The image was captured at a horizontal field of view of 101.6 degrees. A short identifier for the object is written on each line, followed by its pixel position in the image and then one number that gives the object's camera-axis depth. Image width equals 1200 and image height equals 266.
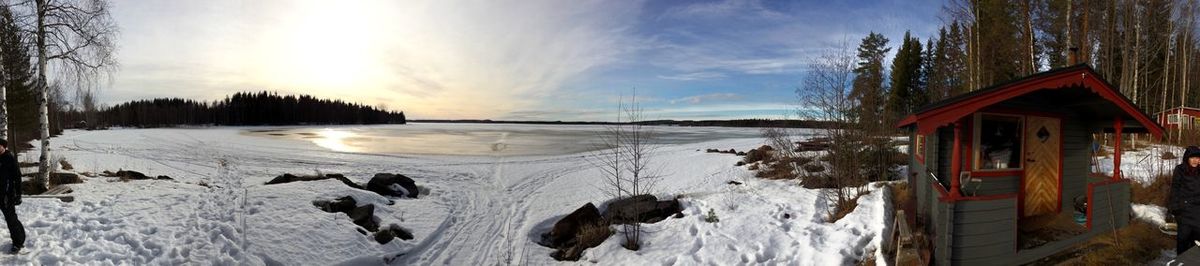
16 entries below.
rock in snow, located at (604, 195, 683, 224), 11.49
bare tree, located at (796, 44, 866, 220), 10.84
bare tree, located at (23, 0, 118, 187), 11.62
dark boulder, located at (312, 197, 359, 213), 11.19
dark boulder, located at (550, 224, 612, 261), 9.54
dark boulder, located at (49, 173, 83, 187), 12.34
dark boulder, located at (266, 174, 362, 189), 14.50
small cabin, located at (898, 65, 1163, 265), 6.16
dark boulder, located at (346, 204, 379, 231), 10.73
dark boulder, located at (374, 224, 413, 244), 10.02
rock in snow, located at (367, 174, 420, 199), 14.66
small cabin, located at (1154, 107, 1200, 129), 24.95
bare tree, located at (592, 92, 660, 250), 9.55
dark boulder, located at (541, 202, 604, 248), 10.78
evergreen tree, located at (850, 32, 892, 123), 11.70
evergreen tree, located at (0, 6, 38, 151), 11.64
